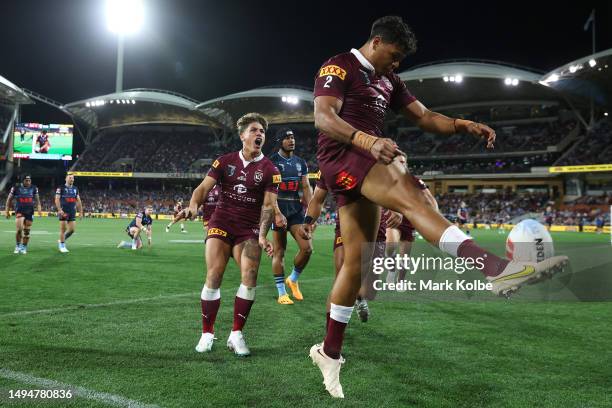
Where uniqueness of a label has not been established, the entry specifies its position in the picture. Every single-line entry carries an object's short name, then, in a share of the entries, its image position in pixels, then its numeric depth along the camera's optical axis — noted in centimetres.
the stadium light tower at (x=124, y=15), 5553
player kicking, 283
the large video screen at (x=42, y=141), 5856
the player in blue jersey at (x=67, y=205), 1441
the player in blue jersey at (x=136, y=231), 1602
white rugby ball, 340
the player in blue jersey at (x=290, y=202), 769
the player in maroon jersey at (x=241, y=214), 476
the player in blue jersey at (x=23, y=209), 1342
